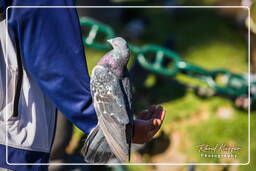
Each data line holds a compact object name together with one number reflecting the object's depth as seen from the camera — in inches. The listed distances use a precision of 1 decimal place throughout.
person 144.2
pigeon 145.5
